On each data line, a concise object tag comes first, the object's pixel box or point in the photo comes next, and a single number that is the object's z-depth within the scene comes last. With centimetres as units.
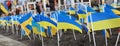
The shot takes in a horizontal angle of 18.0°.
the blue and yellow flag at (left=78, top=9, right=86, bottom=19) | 1316
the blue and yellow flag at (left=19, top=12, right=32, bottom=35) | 1532
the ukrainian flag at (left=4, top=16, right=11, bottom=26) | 2159
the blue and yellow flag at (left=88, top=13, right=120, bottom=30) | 985
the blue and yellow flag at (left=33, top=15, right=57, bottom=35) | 1285
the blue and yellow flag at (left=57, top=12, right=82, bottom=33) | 1121
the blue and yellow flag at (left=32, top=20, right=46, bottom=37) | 1401
